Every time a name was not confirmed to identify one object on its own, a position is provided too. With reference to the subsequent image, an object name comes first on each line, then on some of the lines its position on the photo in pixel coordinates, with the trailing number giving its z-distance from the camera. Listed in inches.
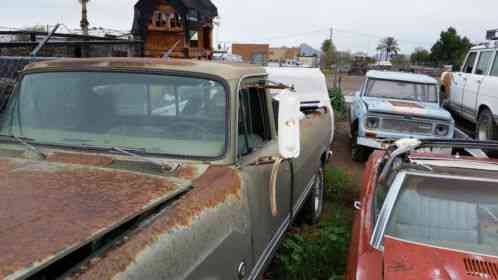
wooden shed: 382.9
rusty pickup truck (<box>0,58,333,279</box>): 62.1
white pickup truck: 336.5
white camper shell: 308.2
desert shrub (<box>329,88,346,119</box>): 556.5
